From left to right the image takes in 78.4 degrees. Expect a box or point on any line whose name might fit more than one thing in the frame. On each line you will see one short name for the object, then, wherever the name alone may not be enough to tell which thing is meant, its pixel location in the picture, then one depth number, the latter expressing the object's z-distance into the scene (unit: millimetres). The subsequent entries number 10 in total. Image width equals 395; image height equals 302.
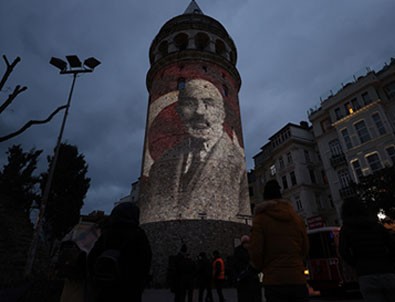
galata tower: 14359
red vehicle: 8867
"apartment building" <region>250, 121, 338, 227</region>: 24672
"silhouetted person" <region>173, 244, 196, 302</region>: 6234
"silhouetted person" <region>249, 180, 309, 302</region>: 2451
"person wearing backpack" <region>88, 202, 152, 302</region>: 2314
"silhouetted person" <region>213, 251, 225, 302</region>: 7094
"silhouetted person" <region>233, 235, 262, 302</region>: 4371
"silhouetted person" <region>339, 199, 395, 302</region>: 2992
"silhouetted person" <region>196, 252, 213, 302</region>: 7572
